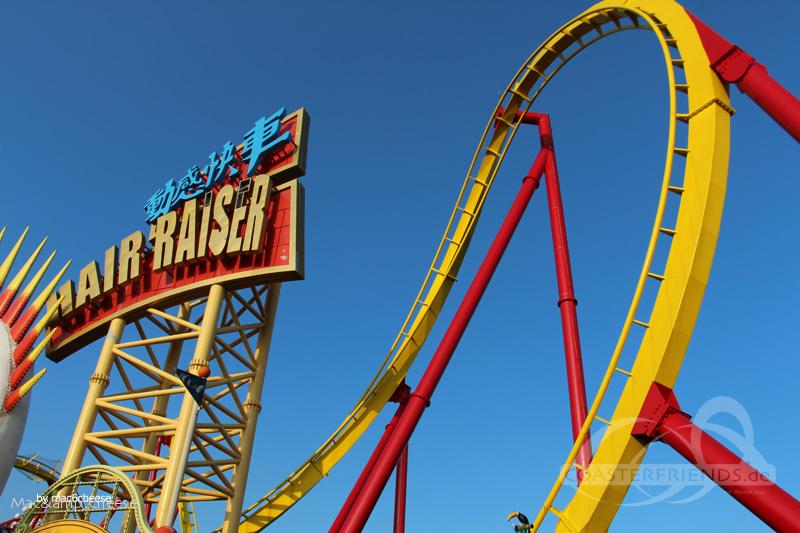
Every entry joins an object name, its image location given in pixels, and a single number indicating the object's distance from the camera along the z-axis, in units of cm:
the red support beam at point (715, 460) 764
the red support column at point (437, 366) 1318
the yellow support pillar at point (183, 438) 1147
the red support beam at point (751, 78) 916
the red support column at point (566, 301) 1303
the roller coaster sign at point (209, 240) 1416
